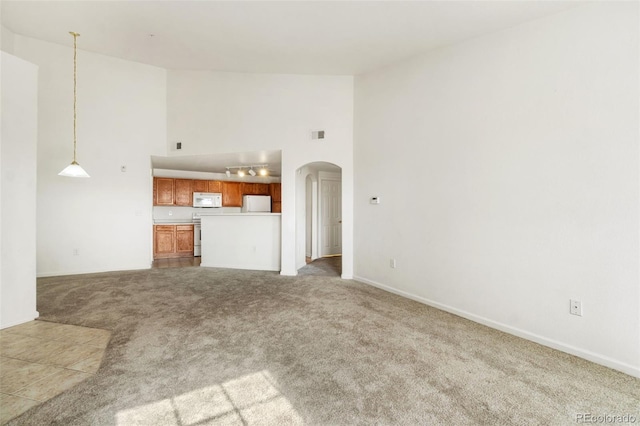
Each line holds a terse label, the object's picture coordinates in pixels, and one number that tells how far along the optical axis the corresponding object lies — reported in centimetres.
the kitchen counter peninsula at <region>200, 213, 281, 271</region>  590
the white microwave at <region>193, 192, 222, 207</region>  803
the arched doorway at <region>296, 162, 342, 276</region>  668
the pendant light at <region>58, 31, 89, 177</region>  376
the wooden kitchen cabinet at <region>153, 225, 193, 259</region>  744
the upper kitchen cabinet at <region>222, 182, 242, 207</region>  851
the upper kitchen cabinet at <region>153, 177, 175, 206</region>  757
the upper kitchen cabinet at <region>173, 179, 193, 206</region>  782
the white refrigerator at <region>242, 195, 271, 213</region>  872
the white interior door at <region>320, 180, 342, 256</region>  760
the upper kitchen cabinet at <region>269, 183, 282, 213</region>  916
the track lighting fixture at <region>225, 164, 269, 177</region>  702
